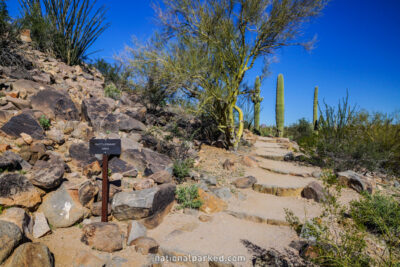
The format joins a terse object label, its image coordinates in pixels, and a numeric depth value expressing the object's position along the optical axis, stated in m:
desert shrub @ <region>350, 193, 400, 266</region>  3.54
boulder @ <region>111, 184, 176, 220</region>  3.72
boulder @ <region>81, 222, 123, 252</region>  3.09
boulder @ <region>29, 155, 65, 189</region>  3.46
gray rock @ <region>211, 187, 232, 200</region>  5.14
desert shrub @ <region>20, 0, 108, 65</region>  9.02
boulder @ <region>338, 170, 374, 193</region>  5.35
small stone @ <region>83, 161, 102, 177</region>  4.22
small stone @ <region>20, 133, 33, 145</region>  4.25
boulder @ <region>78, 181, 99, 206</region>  3.62
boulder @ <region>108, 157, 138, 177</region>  4.73
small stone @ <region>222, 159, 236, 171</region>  6.76
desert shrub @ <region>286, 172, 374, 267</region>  2.29
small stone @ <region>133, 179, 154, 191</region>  4.25
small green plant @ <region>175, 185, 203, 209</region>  4.47
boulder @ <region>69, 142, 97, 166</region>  4.55
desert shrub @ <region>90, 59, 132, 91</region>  10.16
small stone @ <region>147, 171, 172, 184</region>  4.70
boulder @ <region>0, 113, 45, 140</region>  4.38
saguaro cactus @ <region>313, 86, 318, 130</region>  16.38
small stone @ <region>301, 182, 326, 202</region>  5.09
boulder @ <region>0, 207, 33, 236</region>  2.87
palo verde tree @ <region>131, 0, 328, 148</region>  7.75
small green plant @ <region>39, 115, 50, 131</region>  4.92
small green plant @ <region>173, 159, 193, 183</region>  5.37
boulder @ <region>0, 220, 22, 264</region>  2.51
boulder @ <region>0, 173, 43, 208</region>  3.12
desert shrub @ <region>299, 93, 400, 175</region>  6.79
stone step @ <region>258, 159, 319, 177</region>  6.71
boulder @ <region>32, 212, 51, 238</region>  3.02
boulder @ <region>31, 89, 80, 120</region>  5.49
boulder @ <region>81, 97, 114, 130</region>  6.01
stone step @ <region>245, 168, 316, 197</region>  5.49
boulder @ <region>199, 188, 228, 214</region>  4.54
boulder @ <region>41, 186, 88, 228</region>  3.32
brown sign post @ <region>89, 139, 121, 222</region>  3.54
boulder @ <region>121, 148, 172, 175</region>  5.15
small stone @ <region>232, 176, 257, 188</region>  5.79
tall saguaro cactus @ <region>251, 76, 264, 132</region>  15.25
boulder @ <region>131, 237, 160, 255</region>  3.18
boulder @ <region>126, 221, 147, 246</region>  3.32
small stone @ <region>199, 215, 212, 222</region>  4.21
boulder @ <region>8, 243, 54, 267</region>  2.47
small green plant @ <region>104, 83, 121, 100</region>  8.10
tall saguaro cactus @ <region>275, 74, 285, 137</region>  15.09
